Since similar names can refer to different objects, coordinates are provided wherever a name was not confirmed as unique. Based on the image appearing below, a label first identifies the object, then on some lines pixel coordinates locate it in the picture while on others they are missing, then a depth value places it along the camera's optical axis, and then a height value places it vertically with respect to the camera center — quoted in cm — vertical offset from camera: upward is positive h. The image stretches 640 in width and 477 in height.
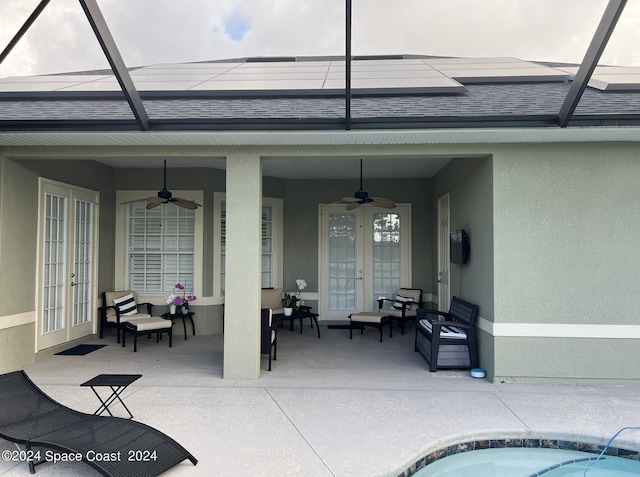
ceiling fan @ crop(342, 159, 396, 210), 689 +85
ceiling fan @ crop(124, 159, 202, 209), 658 +80
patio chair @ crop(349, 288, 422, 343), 716 -103
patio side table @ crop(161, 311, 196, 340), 704 -104
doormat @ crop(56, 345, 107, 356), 607 -139
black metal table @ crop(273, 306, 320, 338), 723 -104
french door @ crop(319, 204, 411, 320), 865 -5
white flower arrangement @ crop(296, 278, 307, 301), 812 -57
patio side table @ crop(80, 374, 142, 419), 340 -102
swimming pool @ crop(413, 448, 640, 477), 316 -158
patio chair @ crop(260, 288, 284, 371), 516 -97
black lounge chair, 267 -121
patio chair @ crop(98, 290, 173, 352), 632 -98
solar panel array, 541 +249
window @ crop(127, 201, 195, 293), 753 +11
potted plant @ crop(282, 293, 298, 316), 731 -89
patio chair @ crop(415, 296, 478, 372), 520 -111
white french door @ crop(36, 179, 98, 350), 588 -15
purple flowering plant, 708 -74
